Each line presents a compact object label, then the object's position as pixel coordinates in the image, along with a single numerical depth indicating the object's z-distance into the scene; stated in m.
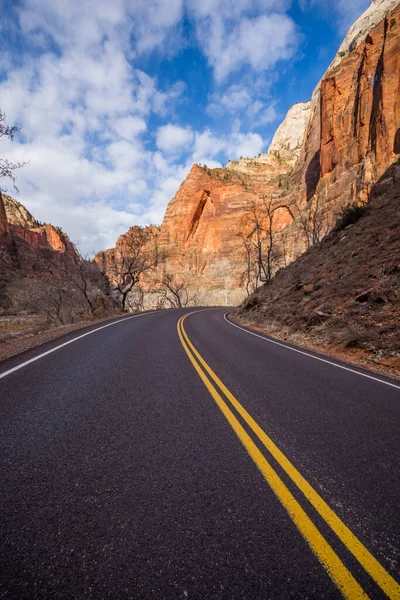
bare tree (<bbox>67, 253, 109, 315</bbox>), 25.91
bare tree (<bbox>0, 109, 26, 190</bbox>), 8.04
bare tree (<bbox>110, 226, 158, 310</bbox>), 29.16
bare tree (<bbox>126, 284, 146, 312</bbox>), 58.21
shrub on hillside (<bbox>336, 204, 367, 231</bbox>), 20.19
